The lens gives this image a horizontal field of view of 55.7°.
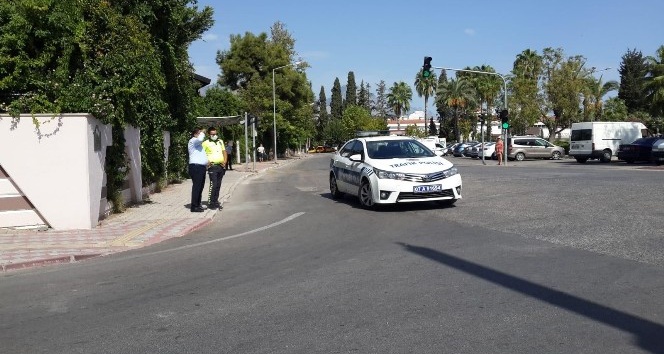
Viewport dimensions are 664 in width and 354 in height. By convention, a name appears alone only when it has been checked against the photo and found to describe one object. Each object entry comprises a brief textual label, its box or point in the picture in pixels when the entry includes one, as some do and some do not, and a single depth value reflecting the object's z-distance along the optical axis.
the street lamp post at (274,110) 48.97
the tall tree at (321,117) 128.38
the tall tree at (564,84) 53.31
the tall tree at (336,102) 130.75
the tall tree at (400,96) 111.50
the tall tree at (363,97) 133.21
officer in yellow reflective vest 13.95
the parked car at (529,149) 43.72
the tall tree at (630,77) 80.83
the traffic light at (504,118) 37.22
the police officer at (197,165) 13.41
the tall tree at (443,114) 100.19
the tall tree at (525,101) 56.69
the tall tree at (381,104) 136.38
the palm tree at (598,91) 56.49
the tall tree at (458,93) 80.75
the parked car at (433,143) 49.88
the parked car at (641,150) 30.70
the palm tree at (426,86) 89.62
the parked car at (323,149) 110.44
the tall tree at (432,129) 109.47
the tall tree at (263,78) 53.34
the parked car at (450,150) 63.72
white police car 12.34
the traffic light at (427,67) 32.31
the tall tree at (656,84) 38.59
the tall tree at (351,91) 130.07
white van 35.41
